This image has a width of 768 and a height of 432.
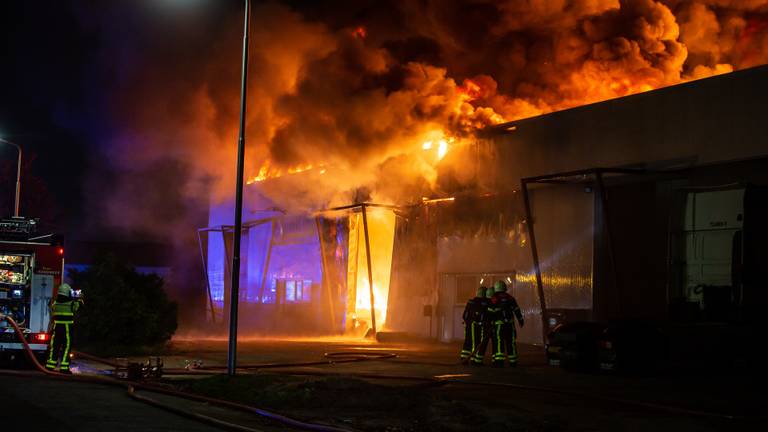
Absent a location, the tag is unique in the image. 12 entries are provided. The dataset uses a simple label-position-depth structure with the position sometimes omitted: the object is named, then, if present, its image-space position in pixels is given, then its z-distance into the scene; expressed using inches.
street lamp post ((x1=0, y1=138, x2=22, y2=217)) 1061.8
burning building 759.7
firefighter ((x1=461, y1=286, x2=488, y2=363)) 697.6
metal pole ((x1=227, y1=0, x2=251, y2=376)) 538.9
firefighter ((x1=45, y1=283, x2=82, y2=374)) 590.2
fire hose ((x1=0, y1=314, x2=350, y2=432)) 380.8
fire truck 624.4
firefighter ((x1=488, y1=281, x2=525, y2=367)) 683.4
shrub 832.3
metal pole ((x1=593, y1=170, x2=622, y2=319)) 780.0
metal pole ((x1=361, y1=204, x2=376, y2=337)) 1091.9
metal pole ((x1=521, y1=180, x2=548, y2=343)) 847.4
